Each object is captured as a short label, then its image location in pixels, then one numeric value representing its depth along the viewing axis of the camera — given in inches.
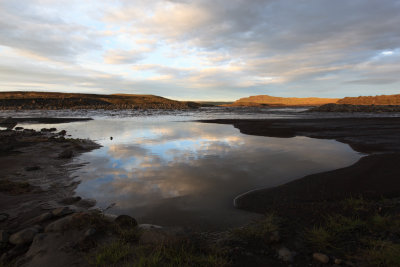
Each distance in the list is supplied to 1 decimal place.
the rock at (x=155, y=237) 162.4
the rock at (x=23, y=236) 160.9
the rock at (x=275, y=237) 159.9
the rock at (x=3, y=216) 201.0
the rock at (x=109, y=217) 194.3
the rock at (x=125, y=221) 185.5
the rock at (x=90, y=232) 166.7
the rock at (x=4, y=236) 161.5
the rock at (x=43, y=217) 195.0
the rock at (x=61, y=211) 201.5
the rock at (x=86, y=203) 242.0
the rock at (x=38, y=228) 176.6
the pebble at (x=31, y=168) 360.2
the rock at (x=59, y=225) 174.5
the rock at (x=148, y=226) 186.8
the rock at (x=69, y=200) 247.2
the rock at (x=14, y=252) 145.3
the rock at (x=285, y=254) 142.6
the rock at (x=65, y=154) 442.6
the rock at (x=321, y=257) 137.2
